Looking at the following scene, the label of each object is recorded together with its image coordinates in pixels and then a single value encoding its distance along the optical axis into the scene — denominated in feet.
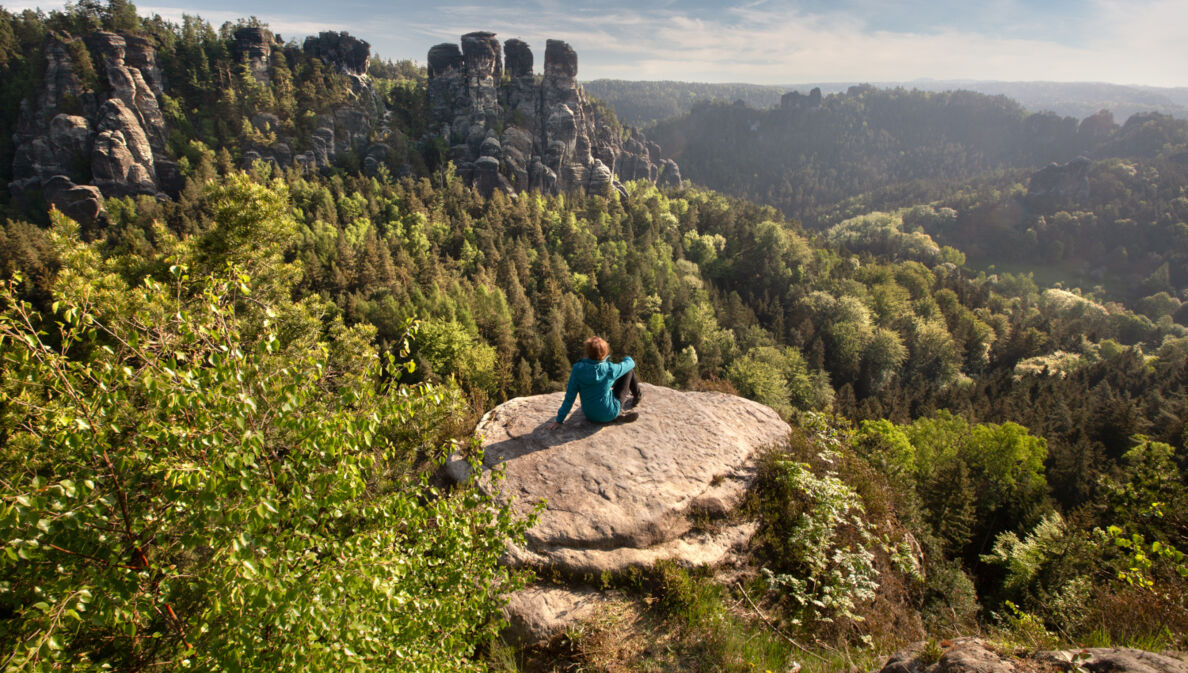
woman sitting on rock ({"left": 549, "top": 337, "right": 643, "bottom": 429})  30.78
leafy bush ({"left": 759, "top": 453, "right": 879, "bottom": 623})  24.88
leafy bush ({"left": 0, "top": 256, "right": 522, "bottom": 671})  11.12
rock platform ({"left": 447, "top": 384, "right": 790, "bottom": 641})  25.17
